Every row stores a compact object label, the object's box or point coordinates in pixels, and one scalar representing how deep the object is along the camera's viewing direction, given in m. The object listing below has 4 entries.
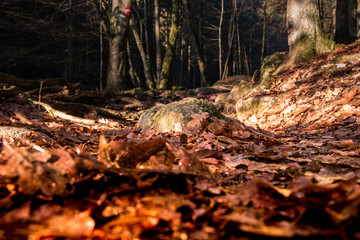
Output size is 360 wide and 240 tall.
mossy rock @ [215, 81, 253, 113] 6.91
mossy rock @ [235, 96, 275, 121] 5.39
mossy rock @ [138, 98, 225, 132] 3.31
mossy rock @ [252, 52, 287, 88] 6.87
